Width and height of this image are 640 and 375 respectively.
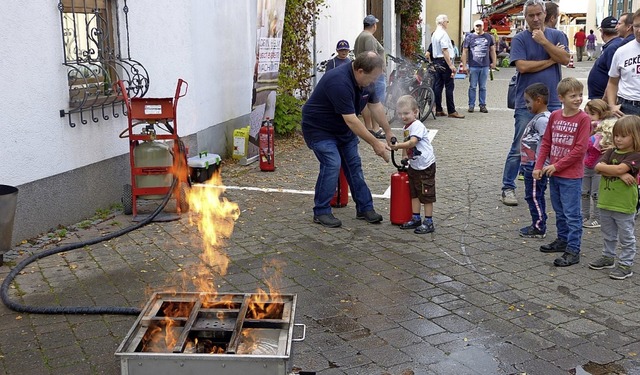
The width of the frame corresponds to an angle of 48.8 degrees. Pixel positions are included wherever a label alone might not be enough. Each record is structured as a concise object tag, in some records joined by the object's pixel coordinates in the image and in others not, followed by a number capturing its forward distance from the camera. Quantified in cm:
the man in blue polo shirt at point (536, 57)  739
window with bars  715
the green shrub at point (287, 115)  1238
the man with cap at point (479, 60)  1534
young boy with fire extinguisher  682
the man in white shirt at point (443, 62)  1489
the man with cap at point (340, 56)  1241
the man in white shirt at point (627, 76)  686
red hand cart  727
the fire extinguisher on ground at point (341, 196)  797
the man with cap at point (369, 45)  1208
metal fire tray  308
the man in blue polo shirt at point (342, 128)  680
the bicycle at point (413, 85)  1455
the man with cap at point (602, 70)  788
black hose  490
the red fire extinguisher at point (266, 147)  980
